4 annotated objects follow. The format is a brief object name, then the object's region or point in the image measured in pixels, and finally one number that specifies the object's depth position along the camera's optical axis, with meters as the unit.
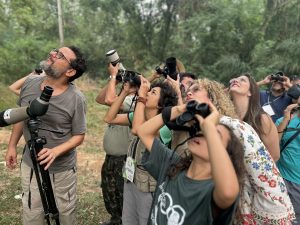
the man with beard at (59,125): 2.66
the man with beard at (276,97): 3.91
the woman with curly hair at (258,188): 1.82
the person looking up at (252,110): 2.43
